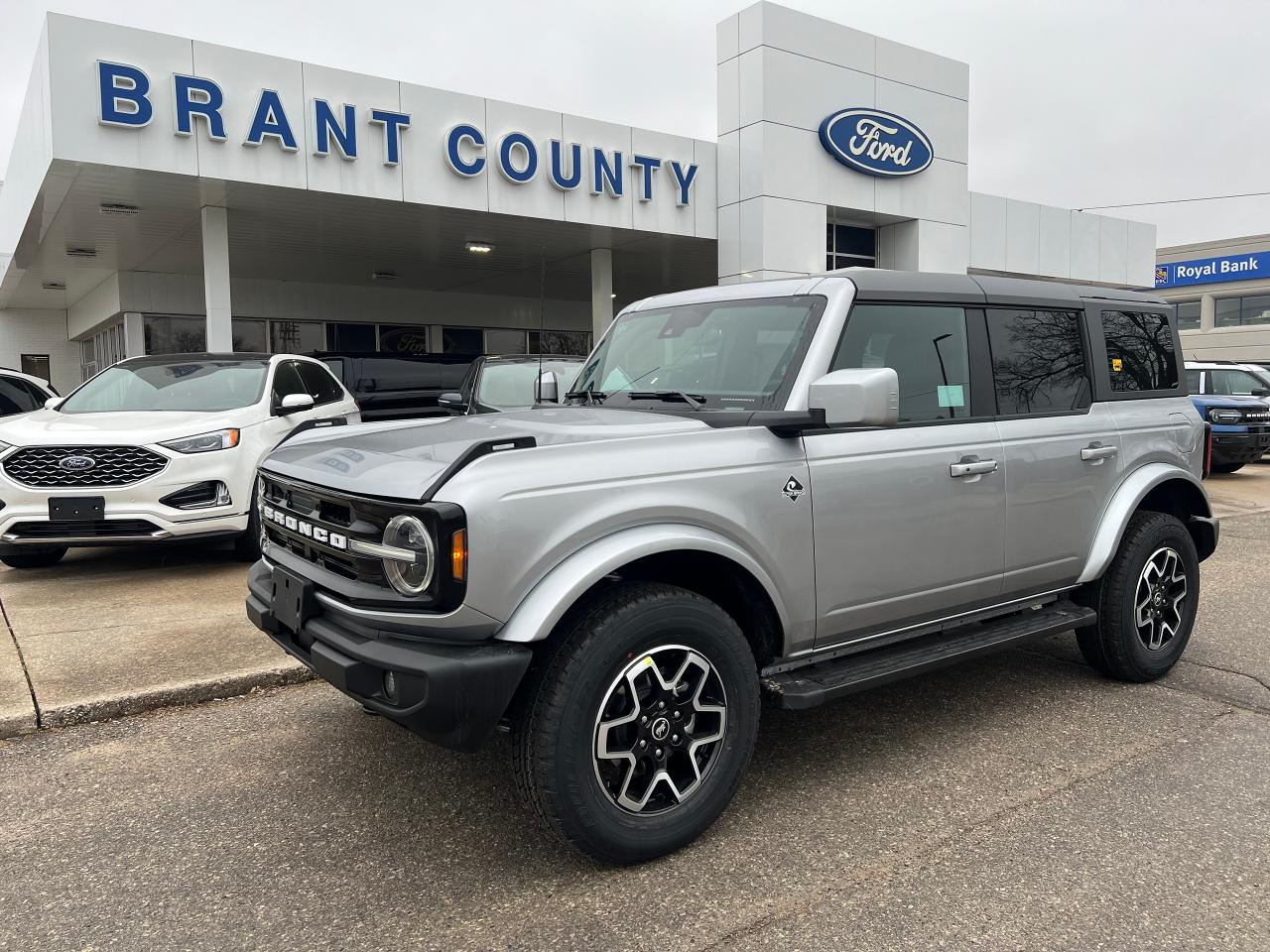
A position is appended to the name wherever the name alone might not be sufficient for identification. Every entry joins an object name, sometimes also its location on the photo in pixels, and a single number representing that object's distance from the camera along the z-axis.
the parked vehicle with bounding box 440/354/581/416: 9.35
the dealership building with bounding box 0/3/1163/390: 10.84
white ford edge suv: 6.46
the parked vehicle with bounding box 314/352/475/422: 13.48
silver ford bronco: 2.63
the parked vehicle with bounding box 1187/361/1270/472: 14.02
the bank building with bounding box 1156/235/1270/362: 53.34
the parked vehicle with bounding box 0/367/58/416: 8.65
